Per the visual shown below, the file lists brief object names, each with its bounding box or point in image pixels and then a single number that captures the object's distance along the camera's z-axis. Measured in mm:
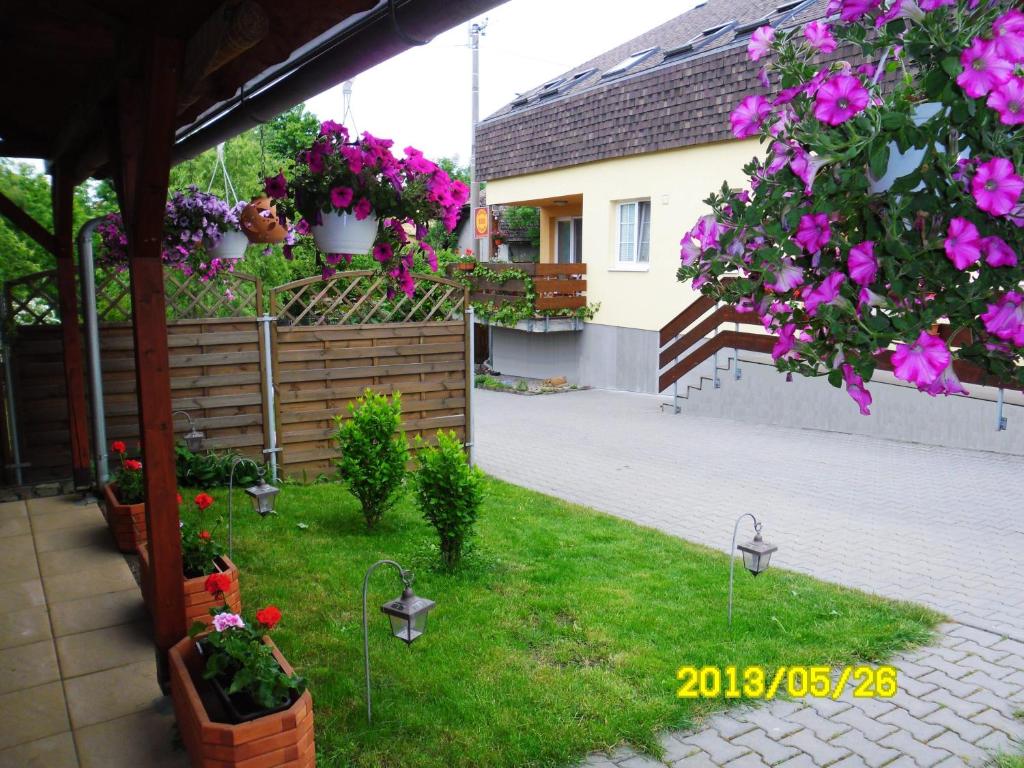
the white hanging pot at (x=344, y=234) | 3830
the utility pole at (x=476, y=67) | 20297
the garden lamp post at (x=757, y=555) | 4805
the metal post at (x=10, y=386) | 7328
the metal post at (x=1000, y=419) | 9891
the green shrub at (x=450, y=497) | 5684
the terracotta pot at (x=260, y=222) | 5324
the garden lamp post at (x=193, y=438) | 7230
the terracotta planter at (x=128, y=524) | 5746
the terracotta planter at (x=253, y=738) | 2859
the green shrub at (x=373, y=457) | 6629
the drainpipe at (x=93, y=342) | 6809
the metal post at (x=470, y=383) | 8997
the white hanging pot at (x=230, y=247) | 5961
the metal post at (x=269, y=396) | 7957
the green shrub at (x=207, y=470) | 7582
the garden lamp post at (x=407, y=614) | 3594
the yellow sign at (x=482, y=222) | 19297
